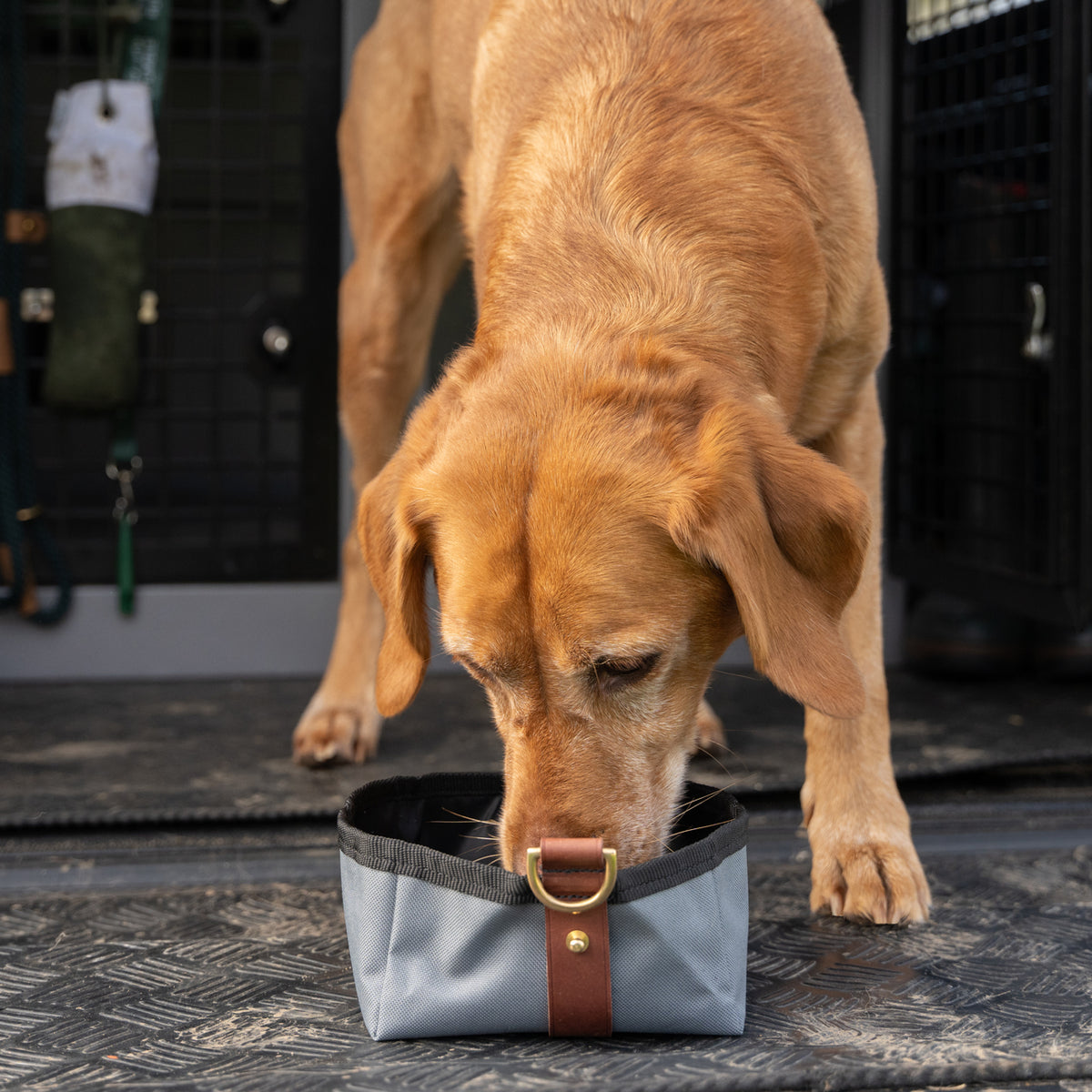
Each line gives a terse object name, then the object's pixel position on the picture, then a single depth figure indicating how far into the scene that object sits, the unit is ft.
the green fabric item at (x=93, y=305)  7.27
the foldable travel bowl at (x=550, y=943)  4.61
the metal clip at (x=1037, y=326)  6.55
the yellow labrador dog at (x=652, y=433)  4.73
